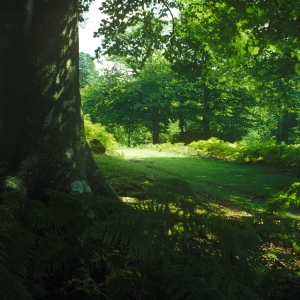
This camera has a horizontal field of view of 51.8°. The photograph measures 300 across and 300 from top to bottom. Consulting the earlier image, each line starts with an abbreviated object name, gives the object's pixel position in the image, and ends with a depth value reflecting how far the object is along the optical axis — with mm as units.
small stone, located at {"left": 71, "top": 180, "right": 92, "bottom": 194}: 3824
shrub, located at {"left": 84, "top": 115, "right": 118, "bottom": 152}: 14846
